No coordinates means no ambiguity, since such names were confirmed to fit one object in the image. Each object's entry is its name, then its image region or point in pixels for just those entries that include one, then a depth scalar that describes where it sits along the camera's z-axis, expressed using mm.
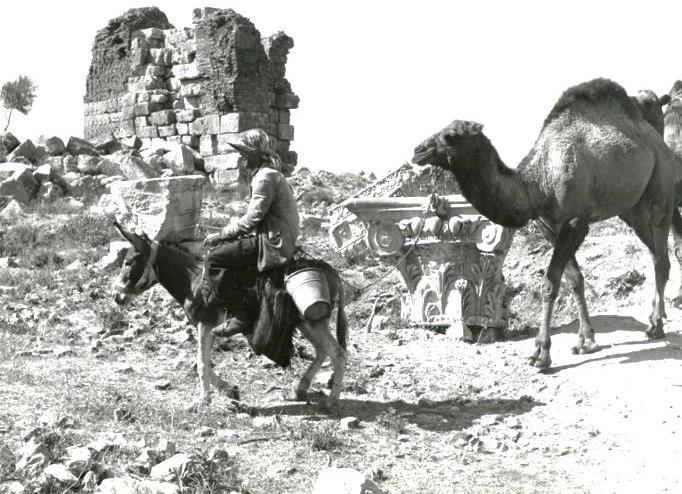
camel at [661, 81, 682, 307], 12430
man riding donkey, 8023
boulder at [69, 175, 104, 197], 20156
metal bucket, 7953
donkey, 8273
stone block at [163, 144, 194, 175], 23594
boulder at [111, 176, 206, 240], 12359
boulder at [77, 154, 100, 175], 21453
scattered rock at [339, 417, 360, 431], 7898
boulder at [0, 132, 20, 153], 22433
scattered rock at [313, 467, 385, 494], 6195
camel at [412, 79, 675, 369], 9055
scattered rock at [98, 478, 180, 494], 6129
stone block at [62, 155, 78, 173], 21281
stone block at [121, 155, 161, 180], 19359
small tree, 31984
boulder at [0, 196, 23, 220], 17688
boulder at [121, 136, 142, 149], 25291
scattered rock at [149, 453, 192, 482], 6387
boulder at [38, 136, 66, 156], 22625
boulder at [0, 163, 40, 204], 18844
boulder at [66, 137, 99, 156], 23078
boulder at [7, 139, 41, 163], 22047
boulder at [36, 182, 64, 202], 19203
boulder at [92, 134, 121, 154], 25188
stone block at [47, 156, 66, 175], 21016
